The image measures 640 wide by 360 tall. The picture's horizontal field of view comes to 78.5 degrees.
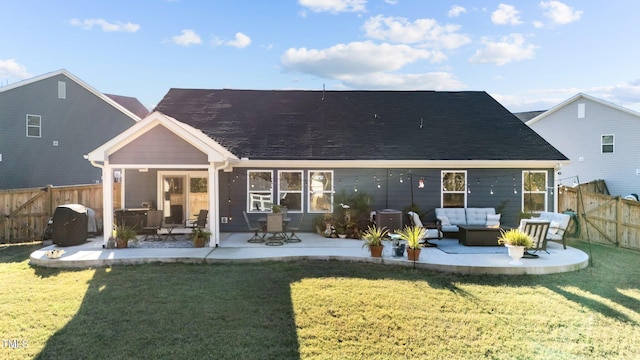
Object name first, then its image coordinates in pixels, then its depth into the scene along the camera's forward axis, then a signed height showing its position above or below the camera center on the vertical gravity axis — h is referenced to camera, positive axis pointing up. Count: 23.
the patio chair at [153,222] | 10.69 -1.16
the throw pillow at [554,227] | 10.07 -1.26
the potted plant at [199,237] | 9.59 -1.41
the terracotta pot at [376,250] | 8.54 -1.56
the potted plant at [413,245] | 8.12 -1.38
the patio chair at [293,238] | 10.51 -1.63
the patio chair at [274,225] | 10.16 -1.19
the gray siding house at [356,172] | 12.25 +0.21
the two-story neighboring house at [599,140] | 19.06 +1.92
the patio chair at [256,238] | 10.50 -1.62
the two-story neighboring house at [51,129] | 15.36 +2.18
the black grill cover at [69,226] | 9.75 -1.16
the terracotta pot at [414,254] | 8.16 -1.57
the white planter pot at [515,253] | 8.16 -1.57
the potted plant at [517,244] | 8.16 -1.38
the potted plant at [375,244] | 8.54 -1.42
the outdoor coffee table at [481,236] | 10.06 -1.49
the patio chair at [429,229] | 10.67 -1.40
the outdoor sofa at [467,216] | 11.66 -1.14
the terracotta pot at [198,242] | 9.58 -1.53
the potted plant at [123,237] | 9.48 -1.38
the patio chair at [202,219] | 10.68 -1.08
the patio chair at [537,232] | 8.80 -1.22
